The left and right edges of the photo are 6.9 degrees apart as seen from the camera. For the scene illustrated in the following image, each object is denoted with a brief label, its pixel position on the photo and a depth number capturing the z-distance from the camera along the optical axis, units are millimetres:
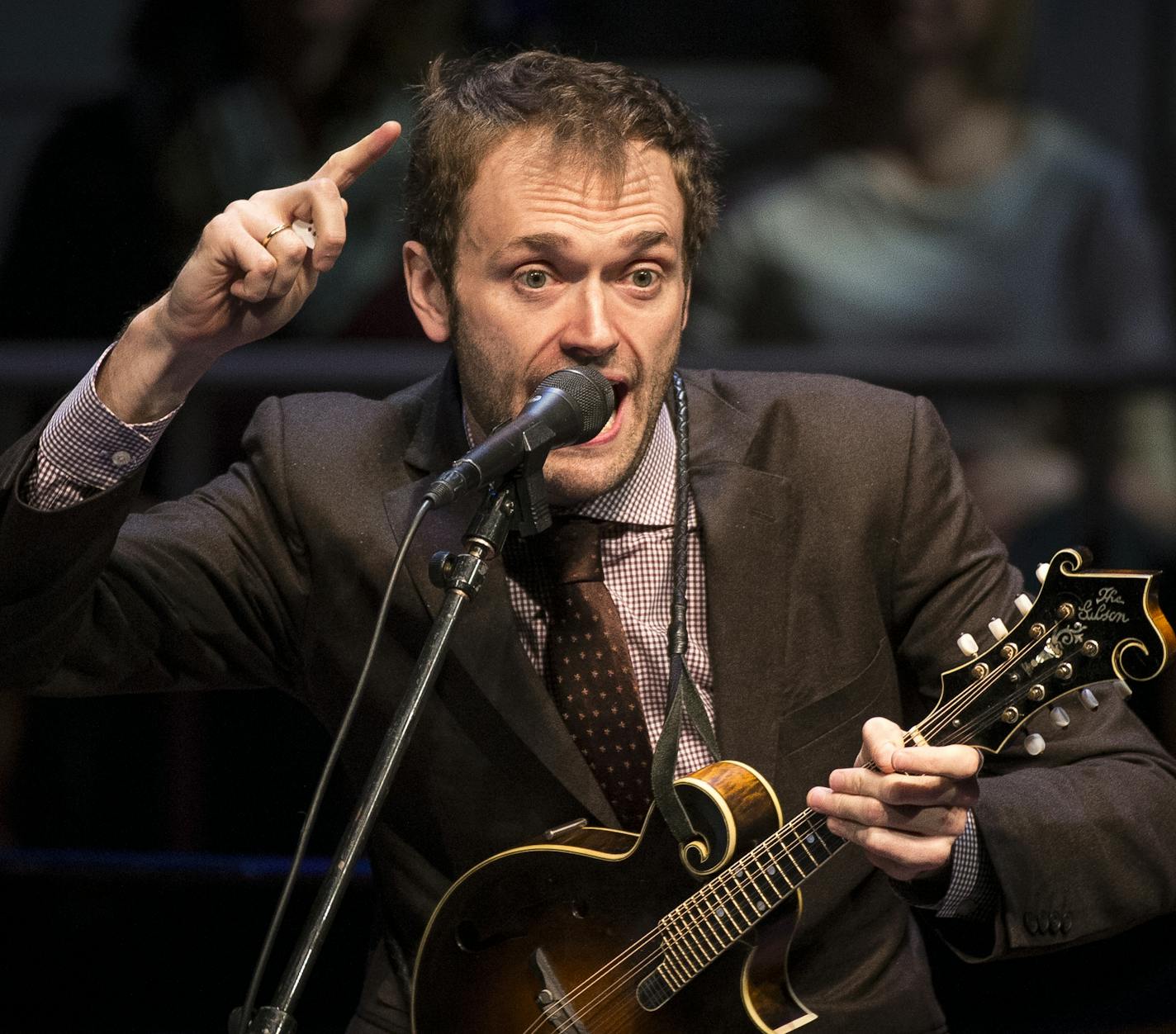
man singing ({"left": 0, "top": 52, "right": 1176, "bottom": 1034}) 6230
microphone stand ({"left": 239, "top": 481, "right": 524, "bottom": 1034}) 5947
